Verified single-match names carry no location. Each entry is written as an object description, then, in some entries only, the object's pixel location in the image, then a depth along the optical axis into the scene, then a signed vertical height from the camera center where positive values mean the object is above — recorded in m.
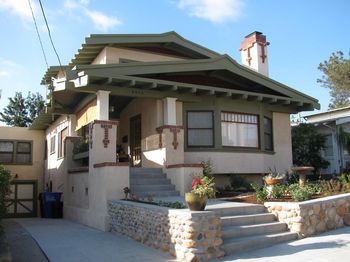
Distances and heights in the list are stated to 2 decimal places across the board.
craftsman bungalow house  12.27 +2.24
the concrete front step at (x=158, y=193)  11.77 -0.57
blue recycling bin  16.50 -1.26
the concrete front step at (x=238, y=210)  9.23 -0.89
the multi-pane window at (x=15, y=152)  23.55 +1.45
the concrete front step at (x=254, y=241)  7.95 -1.45
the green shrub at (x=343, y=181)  12.22 -0.31
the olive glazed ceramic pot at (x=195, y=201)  7.98 -0.55
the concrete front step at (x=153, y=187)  12.13 -0.40
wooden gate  23.88 -1.33
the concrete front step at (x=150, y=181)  12.48 -0.22
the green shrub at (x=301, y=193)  10.20 -0.54
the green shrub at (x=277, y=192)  10.86 -0.54
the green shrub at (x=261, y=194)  10.58 -0.59
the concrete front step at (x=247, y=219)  8.90 -1.07
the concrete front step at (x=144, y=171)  13.02 +0.12
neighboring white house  21.30 +2.15
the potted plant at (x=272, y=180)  11.20 -0.22
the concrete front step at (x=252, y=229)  8.45 -1.26
